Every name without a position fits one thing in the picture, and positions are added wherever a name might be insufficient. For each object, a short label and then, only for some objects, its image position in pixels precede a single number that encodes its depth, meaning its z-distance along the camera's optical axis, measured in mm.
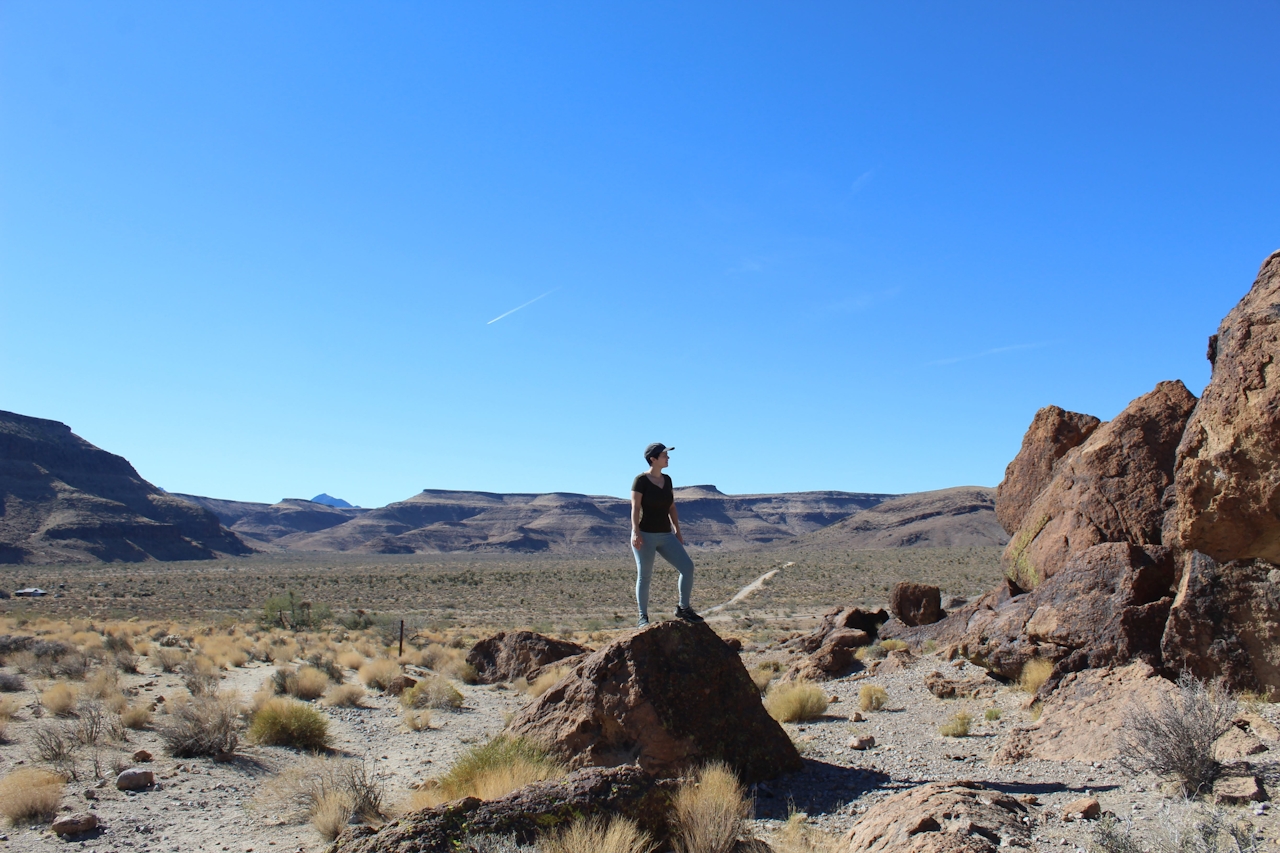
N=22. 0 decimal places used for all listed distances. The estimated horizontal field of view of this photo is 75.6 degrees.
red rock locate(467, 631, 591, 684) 17969
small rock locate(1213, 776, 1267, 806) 5621
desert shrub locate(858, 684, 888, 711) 12320
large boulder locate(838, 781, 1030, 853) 4980
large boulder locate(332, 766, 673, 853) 4977
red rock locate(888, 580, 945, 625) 19000
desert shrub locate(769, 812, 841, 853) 5773
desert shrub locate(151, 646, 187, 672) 18047
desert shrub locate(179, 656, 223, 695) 14266
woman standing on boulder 7930
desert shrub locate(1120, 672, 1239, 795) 6035
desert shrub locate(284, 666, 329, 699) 15461
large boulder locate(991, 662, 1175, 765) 7867
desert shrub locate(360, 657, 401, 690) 17172
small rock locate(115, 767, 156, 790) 8625
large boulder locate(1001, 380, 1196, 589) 11031
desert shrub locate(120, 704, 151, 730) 11602
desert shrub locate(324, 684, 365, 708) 14992
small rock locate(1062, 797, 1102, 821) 5703
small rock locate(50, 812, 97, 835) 7145
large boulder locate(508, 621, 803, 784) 7430
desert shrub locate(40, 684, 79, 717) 12406
